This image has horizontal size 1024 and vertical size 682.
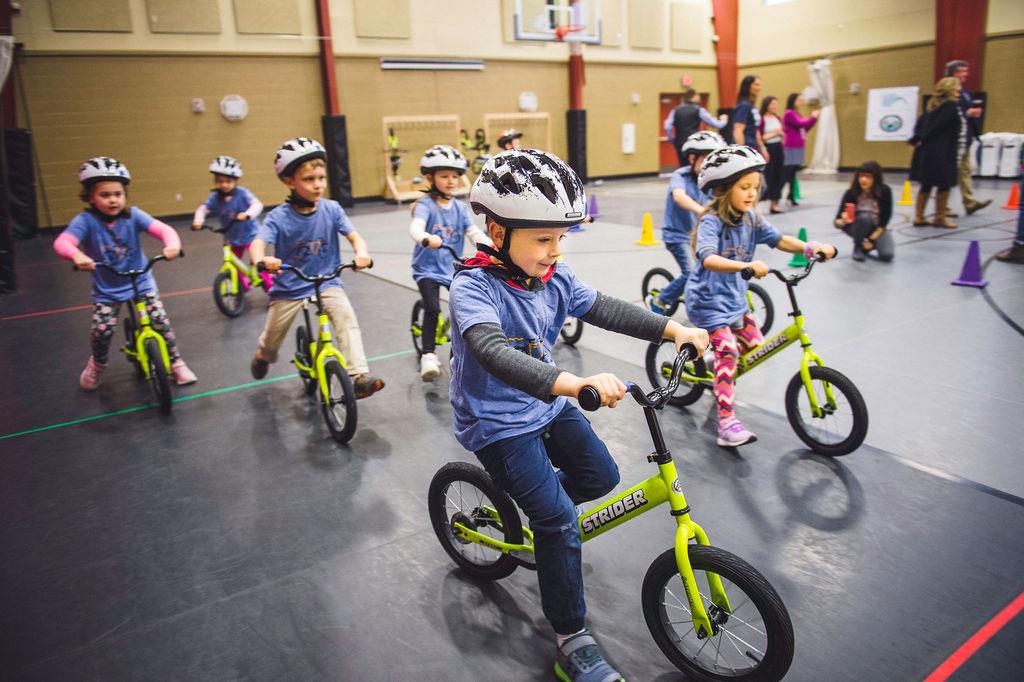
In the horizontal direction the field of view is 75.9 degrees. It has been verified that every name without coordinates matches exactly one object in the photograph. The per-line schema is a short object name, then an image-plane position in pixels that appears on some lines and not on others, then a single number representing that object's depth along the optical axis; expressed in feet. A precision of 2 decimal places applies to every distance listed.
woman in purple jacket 38.19
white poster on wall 55.98
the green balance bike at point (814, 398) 10.71
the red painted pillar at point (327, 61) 49.67
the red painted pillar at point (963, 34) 49.98
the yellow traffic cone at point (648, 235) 30.81
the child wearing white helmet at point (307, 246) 12.87
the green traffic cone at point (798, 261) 24.45
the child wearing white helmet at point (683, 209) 16.37
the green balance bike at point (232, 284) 22.68
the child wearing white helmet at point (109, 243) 14.61
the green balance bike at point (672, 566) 6.01
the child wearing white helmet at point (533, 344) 6.48
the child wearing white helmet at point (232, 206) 23.26
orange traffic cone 35.88
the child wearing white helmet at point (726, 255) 11.20
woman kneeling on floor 24.86
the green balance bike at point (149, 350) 14.46
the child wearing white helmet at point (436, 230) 15.23
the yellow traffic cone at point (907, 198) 39.50
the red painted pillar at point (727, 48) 68.34
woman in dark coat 29.12
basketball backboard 58.49
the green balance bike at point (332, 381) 12.44
